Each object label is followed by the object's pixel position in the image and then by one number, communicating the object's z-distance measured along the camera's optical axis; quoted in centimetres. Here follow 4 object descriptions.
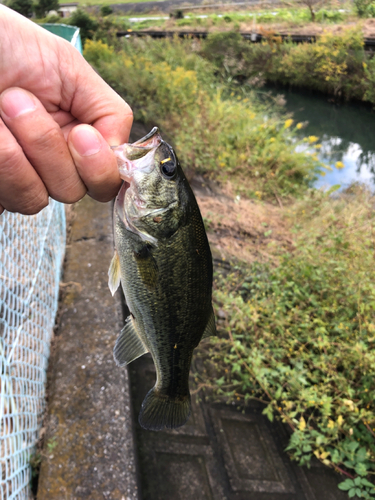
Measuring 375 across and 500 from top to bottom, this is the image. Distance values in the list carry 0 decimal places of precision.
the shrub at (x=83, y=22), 1393
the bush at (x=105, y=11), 1847
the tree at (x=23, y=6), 1226
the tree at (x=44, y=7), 1389
